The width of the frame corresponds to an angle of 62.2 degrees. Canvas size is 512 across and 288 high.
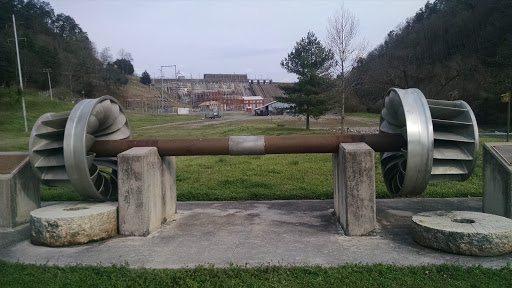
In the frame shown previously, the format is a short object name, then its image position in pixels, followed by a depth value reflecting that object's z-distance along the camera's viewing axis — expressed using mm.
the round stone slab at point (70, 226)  6496
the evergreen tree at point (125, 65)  127250
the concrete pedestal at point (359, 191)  6770
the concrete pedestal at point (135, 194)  7000
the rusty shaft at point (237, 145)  7631
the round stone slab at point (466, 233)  5508
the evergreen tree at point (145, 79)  130575
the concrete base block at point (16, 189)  7570
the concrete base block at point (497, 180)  6812
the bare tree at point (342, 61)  26969
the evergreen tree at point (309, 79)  33594
